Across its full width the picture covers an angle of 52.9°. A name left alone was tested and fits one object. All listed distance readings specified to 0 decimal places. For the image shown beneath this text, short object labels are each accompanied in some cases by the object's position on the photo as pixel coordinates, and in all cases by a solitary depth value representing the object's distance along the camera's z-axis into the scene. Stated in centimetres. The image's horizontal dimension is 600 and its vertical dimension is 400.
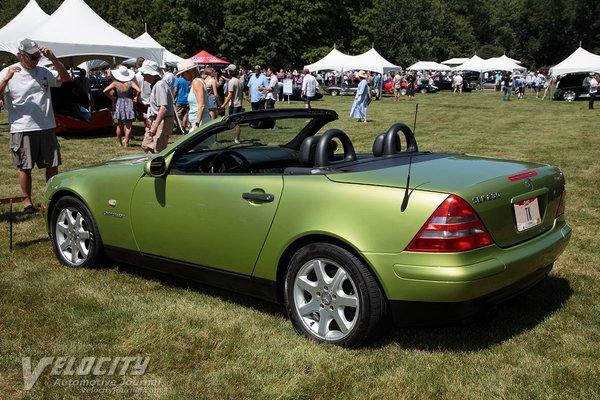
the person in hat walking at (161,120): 894
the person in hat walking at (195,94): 927
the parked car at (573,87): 3509
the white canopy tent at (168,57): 2156
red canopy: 3880
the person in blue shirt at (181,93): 1459
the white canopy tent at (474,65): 5111
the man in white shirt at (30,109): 645
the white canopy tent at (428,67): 5181
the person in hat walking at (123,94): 1354
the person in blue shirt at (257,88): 1828
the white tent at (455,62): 6293
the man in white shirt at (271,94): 2145
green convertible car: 320
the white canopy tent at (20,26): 1691
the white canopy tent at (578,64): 3728
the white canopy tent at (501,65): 4824
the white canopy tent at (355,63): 3812
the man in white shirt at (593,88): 2853
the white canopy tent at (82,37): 1593
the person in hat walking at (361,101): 2059
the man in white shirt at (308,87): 2418
